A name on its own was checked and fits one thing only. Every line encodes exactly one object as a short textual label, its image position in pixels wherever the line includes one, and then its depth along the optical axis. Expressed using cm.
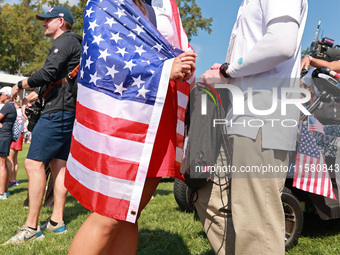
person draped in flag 165
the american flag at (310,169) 294
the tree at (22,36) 3512
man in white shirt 171
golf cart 332
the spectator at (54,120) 344
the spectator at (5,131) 705
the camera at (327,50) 416
